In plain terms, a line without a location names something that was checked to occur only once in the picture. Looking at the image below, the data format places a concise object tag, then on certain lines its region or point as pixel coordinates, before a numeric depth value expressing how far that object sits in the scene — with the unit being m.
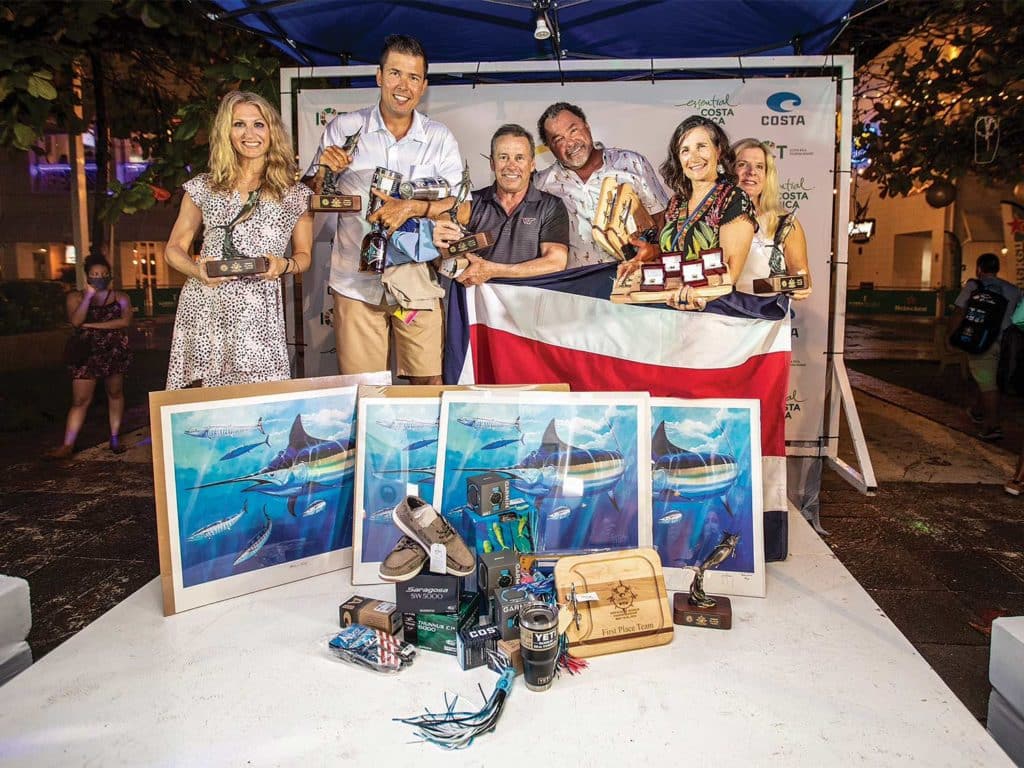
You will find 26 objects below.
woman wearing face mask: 5.52
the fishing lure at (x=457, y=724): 1.28
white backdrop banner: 3.50
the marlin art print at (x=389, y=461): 2.00
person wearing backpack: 5.96
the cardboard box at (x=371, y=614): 1.61
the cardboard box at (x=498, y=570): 1.65
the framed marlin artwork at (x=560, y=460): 1.92
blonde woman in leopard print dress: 2.48
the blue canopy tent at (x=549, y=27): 3.21
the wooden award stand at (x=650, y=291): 2.61
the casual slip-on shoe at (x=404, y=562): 1.60
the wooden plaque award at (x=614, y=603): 1.56
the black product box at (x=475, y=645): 1.50
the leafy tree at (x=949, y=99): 5.23
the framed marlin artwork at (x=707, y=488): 1.89
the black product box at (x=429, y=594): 1.59
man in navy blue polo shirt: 3.23
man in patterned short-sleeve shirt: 3.54
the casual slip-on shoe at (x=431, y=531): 1.63
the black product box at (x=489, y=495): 1.73
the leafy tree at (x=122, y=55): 3.90
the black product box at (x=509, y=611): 1.54
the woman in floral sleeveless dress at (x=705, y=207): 2.79
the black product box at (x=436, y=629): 1.57
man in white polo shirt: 2.94
